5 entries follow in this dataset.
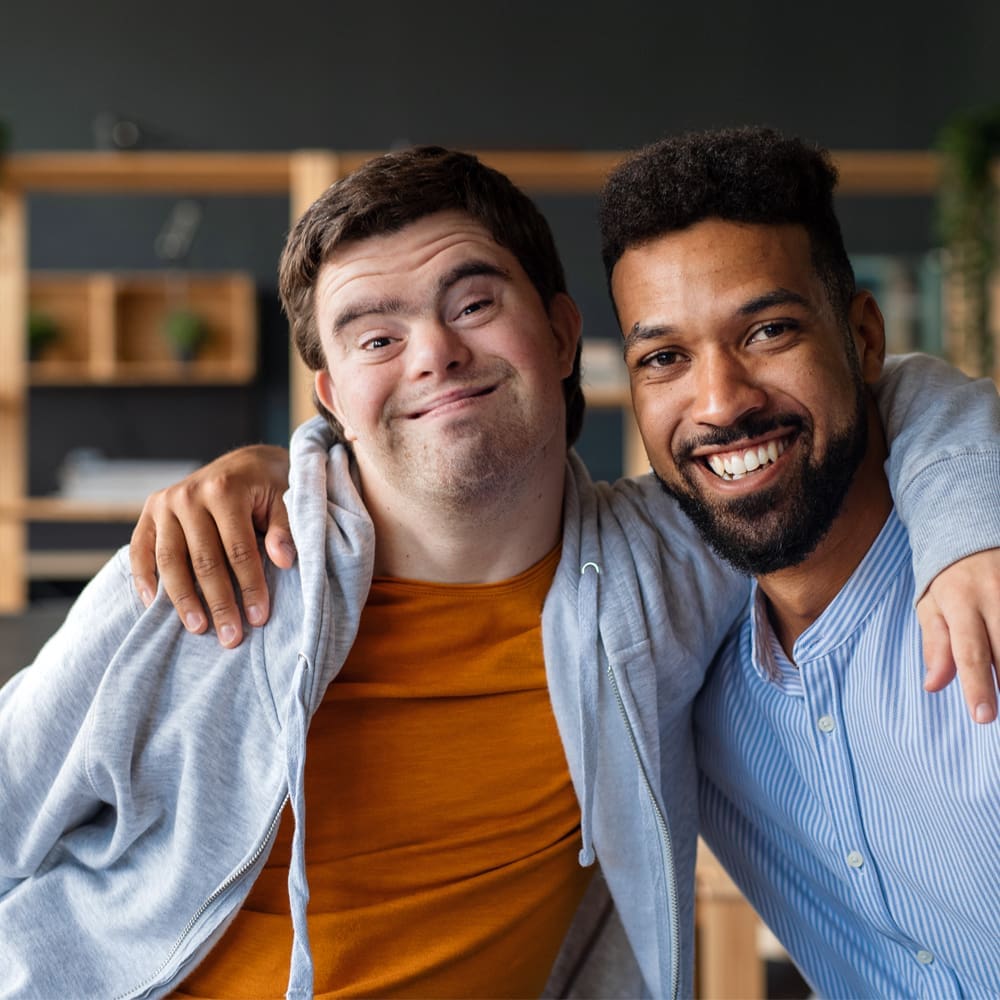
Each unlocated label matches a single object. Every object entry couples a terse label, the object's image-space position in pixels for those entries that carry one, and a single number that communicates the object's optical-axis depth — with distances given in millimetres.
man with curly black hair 1157
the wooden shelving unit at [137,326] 5621
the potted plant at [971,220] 3383
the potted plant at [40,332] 5492
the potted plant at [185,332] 5555
